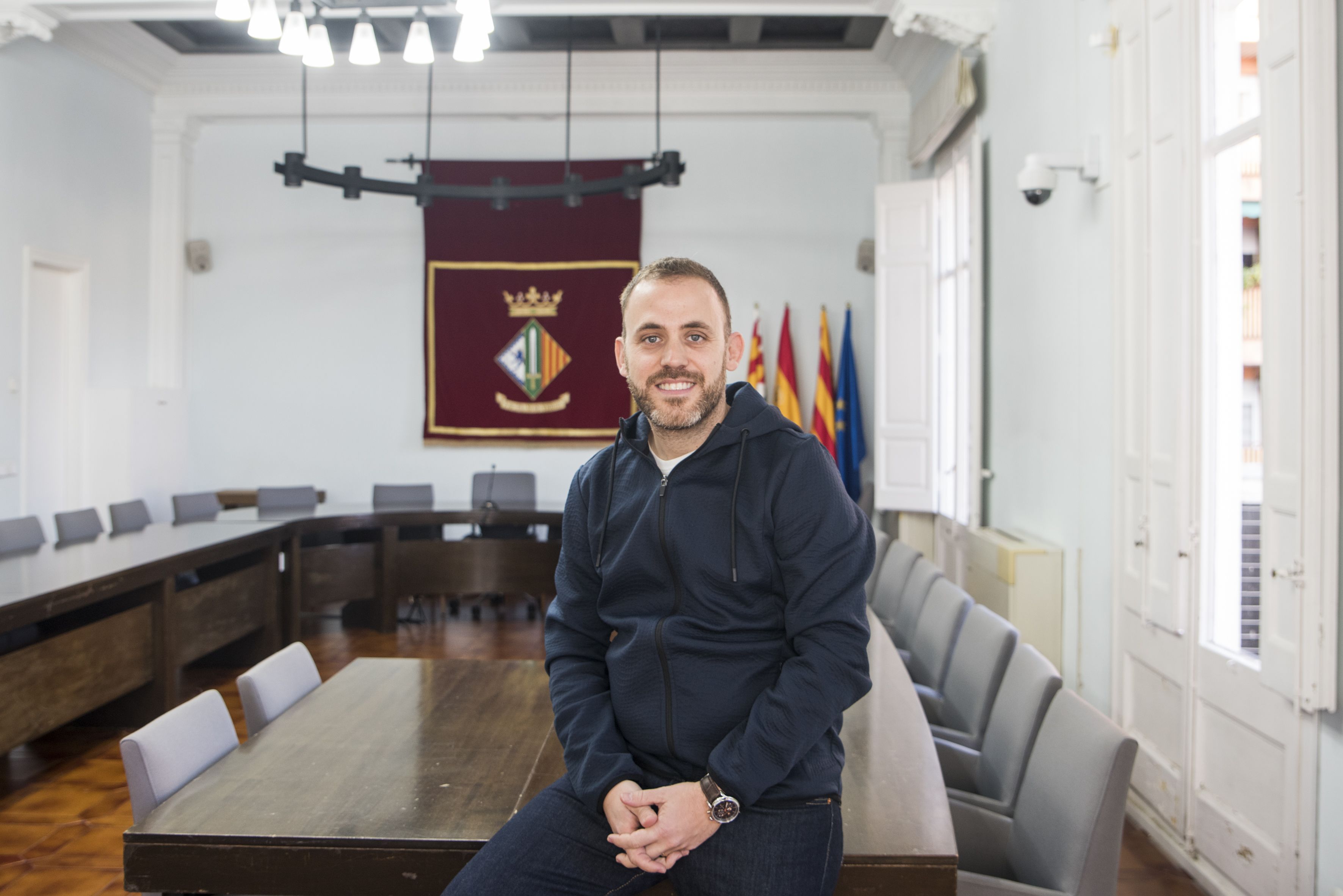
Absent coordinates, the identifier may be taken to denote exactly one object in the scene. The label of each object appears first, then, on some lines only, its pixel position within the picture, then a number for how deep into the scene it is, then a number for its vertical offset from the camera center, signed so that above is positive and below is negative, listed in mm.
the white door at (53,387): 6793 +443
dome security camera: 3729 +1131
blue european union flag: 7523 +186
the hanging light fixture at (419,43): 4152 +1785
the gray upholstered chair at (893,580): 3971 -567
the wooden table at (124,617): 3379 -752
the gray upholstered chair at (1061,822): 1615 -674
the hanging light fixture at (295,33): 3891 +1703
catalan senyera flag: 7594 +375
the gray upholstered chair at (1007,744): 2043 -667
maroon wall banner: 7973 +1237
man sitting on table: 1371 -315
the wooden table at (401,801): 1496 -620
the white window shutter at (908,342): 6199 +718
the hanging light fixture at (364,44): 4141 +1773
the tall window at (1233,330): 2811 +368
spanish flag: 7656 +547
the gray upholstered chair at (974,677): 2490 -628
